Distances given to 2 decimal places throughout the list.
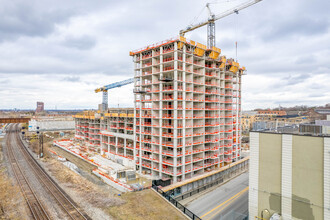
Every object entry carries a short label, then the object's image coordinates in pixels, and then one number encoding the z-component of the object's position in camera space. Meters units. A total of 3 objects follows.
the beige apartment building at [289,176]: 17.69
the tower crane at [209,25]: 55.69
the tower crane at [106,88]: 90.18
